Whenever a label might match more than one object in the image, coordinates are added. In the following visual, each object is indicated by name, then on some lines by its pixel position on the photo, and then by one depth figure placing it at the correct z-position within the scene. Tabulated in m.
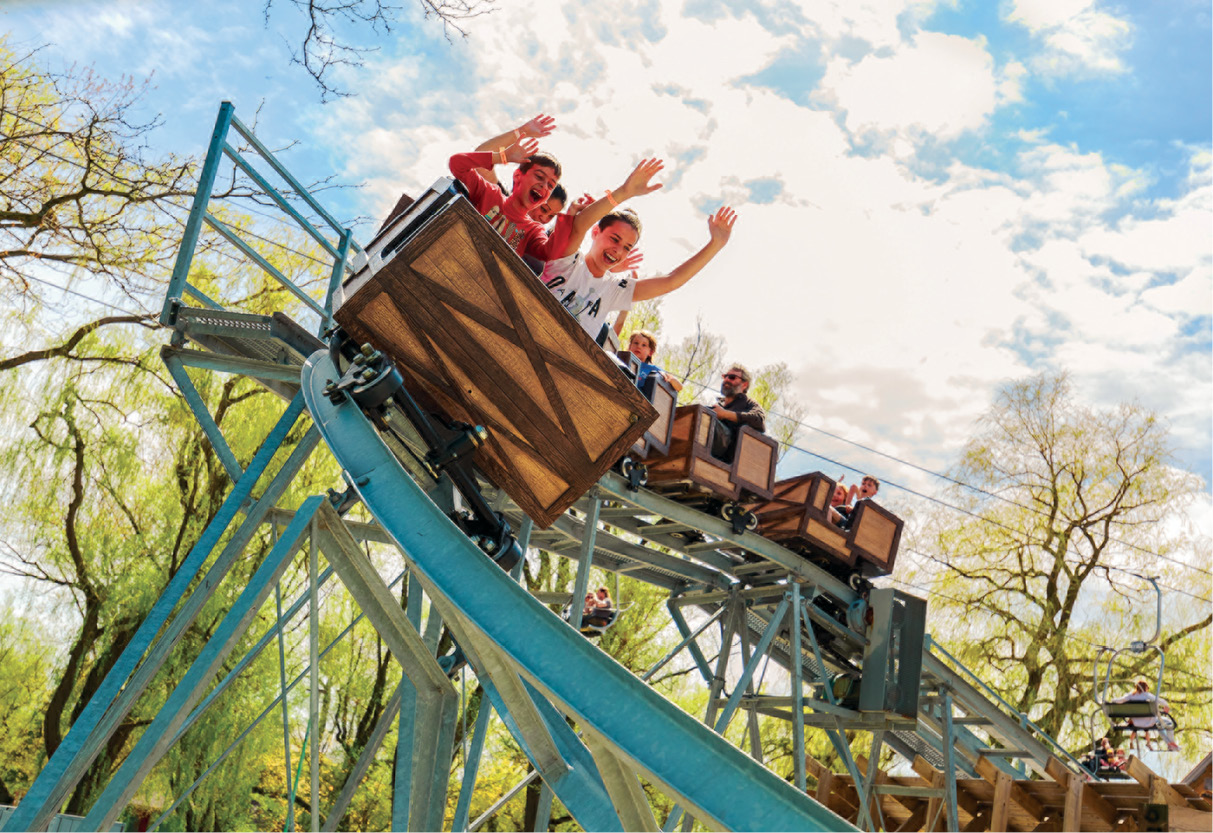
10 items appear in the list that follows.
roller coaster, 2.45
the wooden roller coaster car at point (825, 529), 7.55
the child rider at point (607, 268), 5.05
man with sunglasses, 6.85
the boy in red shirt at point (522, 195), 4.71
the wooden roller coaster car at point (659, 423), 6.04
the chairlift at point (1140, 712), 9.67
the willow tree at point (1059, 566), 15.88
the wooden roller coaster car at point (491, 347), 3.54
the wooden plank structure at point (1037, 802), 7.82
